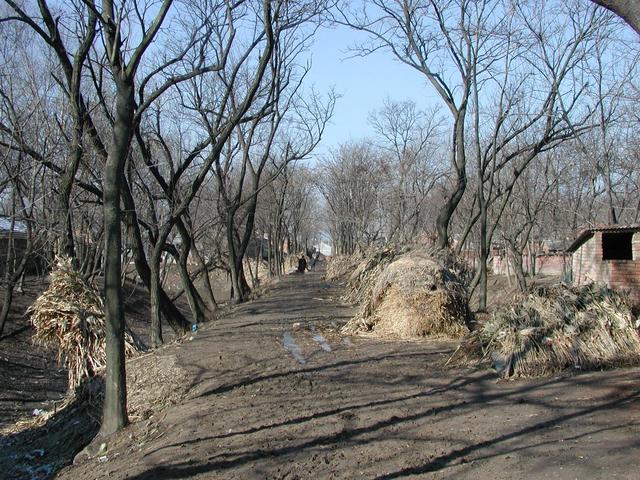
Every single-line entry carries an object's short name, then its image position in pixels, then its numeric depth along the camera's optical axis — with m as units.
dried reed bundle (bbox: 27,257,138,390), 10.70
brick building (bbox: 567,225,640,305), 12.79
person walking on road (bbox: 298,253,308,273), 51.50
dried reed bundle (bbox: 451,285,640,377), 7.44
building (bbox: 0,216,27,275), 28.20
